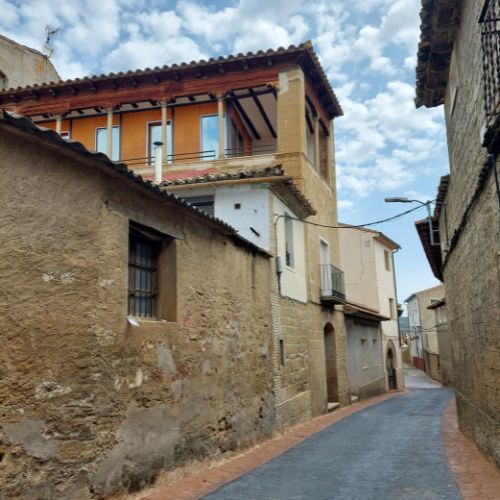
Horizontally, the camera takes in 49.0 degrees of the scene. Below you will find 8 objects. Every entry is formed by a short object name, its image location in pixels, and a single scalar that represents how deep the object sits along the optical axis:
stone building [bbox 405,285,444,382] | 41.10
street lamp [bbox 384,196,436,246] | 13.20
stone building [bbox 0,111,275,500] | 4.87
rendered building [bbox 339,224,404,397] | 28.41
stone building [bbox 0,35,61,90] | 23.22
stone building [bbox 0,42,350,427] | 14.69
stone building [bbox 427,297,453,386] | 32.06
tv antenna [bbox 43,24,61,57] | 25.67
